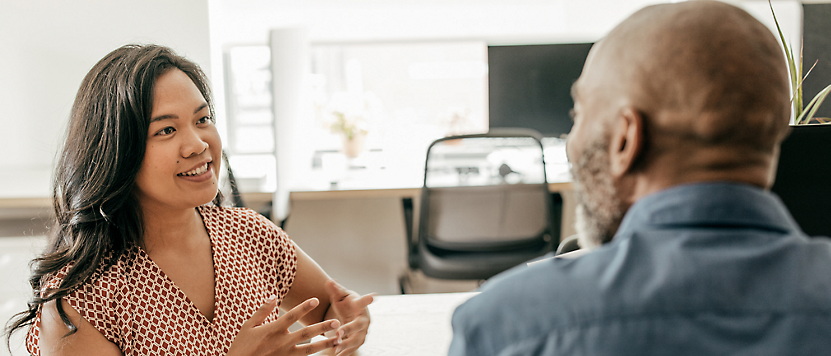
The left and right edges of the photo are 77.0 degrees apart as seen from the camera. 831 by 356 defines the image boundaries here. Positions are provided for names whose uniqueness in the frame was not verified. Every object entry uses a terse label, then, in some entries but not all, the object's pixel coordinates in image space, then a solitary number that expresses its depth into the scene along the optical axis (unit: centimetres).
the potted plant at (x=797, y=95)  99
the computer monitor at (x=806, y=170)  90
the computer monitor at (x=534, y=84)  253
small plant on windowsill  266
